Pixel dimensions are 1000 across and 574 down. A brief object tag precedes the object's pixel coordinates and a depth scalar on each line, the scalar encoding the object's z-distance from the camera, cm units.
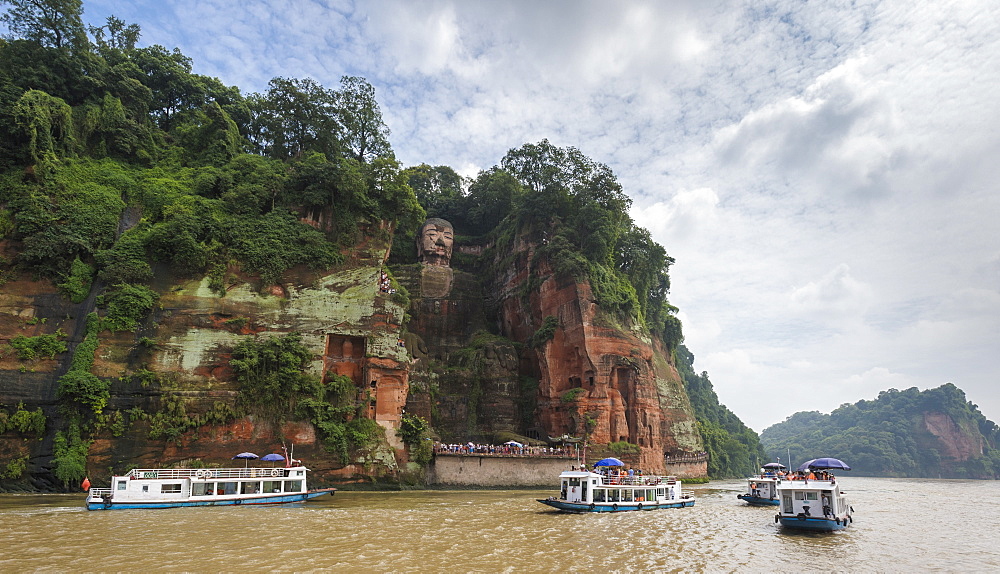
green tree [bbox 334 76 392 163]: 5191
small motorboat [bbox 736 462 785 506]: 3612
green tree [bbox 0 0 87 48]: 4156
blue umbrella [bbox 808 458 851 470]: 2519
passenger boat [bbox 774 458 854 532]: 2333
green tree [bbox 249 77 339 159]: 5028
